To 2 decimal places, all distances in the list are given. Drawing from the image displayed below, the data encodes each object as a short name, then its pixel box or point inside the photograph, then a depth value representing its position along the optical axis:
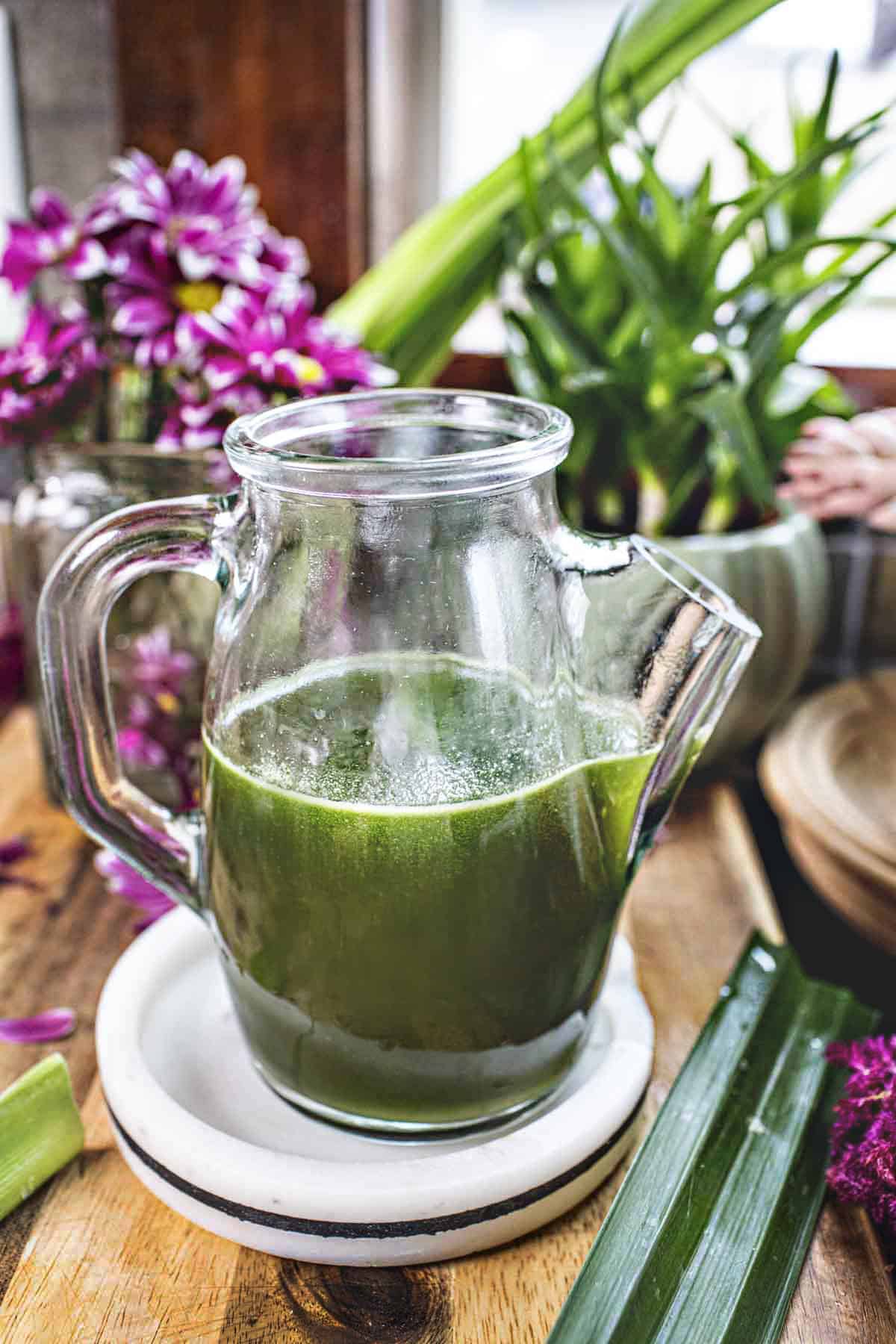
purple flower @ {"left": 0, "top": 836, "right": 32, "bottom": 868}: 0.72
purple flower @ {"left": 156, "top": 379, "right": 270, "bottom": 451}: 0.65
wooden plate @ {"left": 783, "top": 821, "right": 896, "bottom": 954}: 0.65
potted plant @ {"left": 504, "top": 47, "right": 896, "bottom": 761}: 0.70
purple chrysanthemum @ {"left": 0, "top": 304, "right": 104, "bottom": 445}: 0.68
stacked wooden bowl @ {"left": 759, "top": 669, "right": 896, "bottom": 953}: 0.66
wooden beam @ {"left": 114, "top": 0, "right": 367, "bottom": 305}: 0.92
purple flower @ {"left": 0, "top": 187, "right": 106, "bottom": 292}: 0.70
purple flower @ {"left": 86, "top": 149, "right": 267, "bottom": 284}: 0.67
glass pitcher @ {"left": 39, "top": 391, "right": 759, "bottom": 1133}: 0.42
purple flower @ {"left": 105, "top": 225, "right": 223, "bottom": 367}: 0.67
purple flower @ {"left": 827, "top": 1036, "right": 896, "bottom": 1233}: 0.45
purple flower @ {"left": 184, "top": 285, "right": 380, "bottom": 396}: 0.64
